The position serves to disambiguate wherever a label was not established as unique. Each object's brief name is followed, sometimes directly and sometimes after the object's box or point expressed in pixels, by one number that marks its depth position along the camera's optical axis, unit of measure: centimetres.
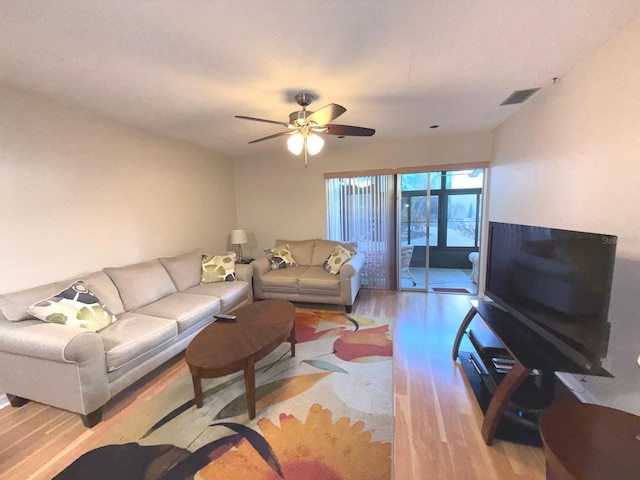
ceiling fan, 228
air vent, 246
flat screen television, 133
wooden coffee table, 179
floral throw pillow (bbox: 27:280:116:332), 199
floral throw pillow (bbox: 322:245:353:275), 382
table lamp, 460
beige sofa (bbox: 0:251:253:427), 176
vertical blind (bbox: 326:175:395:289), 439
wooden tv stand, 152
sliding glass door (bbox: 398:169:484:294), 460
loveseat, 360
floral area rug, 151
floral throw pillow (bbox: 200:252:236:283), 356
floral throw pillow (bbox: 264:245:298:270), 426
